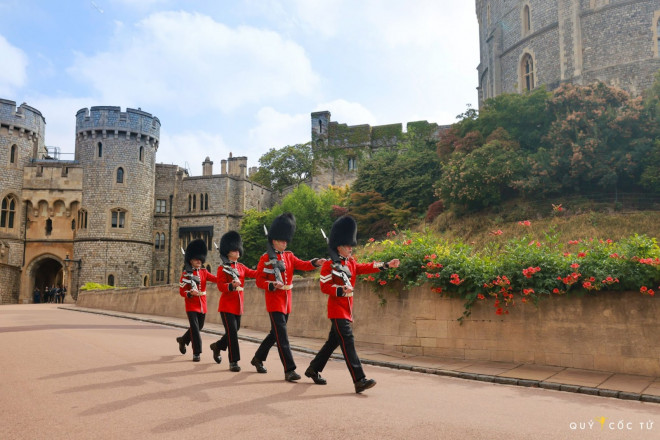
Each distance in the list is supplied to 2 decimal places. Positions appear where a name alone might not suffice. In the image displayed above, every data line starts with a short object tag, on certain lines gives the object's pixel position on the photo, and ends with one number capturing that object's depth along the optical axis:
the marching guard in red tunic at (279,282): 7.97
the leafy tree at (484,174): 30.00
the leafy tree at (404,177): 37.38
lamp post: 48.61
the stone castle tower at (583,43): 39.06
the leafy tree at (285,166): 64.44
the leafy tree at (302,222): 46.47
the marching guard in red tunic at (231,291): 9.07
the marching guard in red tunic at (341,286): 7.46
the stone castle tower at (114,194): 50.25
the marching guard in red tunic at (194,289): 10.21
